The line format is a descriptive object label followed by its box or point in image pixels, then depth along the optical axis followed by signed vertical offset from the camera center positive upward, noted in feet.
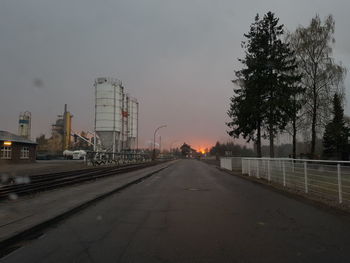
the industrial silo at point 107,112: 136.05 +20.83
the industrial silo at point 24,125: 245.45 +26.38
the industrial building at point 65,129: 248.85 +28.18
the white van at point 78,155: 246.92 +0.04
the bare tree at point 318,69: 96.02 +29.36
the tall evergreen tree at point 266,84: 86.94 +22.39
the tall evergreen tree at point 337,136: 93.33 +7.61
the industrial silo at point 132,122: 168.21 +20.21
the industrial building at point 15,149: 124.77 +3.02
